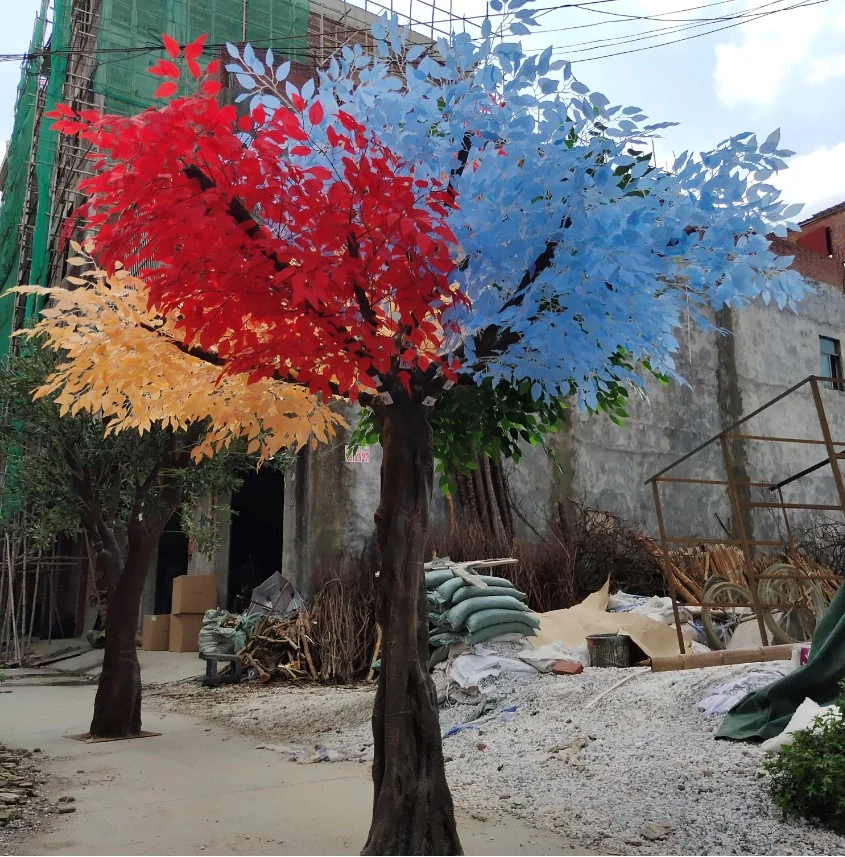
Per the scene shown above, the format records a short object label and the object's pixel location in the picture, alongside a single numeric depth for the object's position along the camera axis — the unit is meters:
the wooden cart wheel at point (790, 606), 8.24
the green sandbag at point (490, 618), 8.97
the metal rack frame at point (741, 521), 6.98
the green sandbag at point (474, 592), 9.42
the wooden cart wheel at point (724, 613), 9.25
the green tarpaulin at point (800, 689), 5.43
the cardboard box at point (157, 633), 14.95
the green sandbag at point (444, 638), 9.38
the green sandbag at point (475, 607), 9.14
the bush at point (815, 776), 4.14
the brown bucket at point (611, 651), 8.38
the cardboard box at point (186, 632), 14.23
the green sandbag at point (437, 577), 10.18
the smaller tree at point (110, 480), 8.10
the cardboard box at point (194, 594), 14.27
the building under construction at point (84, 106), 16.77
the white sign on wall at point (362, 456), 12.91
